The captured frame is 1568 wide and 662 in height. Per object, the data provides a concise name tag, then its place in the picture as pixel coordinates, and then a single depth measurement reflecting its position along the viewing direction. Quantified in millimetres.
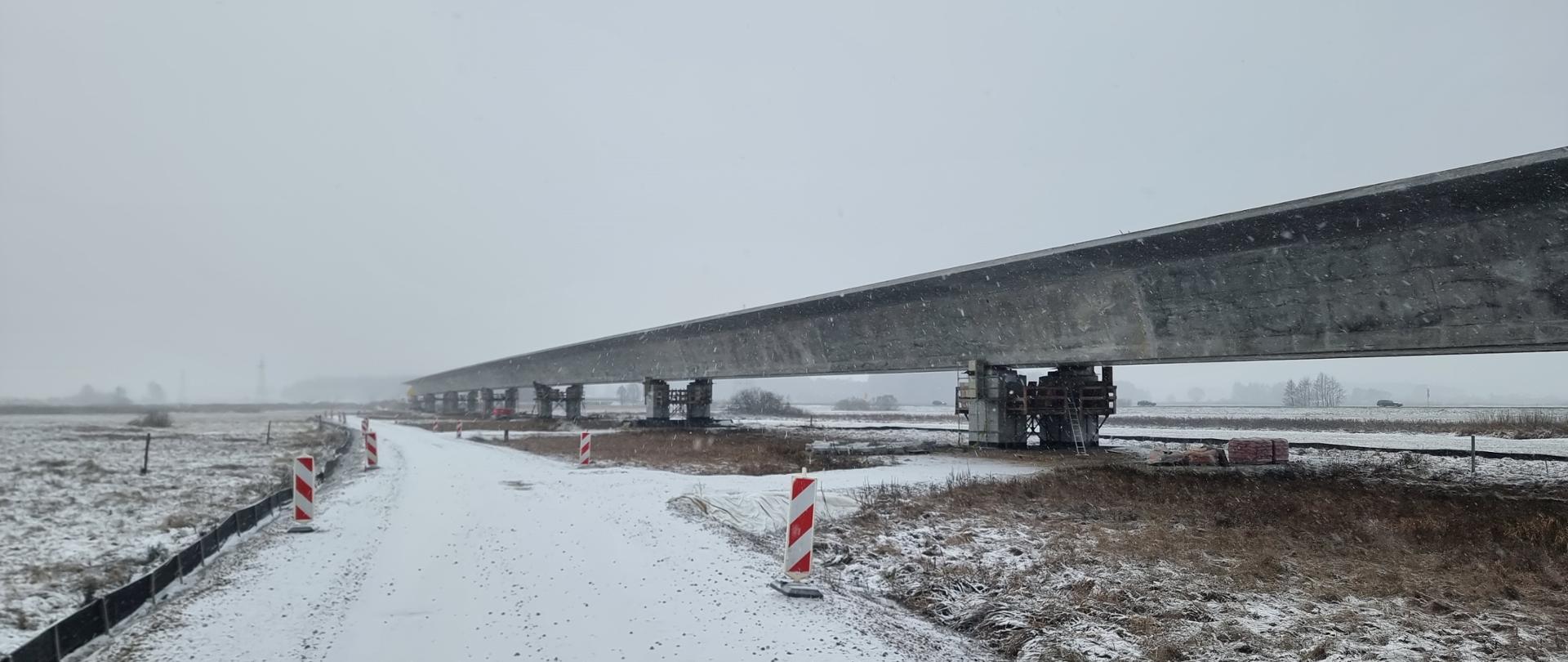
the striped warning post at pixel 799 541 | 8812
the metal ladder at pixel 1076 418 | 29516
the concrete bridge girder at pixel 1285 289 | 16141
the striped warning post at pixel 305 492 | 13195
